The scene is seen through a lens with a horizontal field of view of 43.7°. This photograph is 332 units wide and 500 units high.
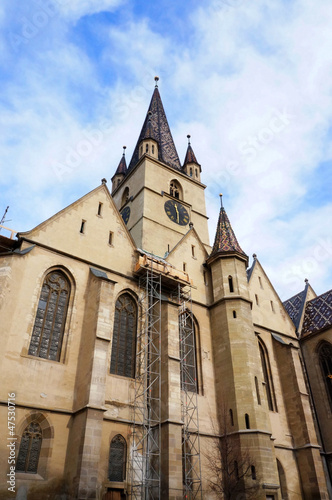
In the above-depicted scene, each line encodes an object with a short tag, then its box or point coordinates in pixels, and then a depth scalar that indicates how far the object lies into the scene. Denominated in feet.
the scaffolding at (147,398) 48.73
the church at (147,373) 44.98
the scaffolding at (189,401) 53.36
